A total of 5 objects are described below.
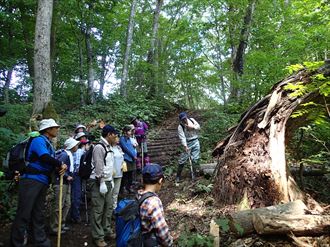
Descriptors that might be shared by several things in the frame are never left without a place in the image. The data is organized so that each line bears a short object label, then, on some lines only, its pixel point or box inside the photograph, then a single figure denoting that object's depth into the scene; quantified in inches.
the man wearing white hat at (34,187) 193.8
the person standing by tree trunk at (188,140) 358.6
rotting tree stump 232.7
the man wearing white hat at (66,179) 253.4
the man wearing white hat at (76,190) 282.4
